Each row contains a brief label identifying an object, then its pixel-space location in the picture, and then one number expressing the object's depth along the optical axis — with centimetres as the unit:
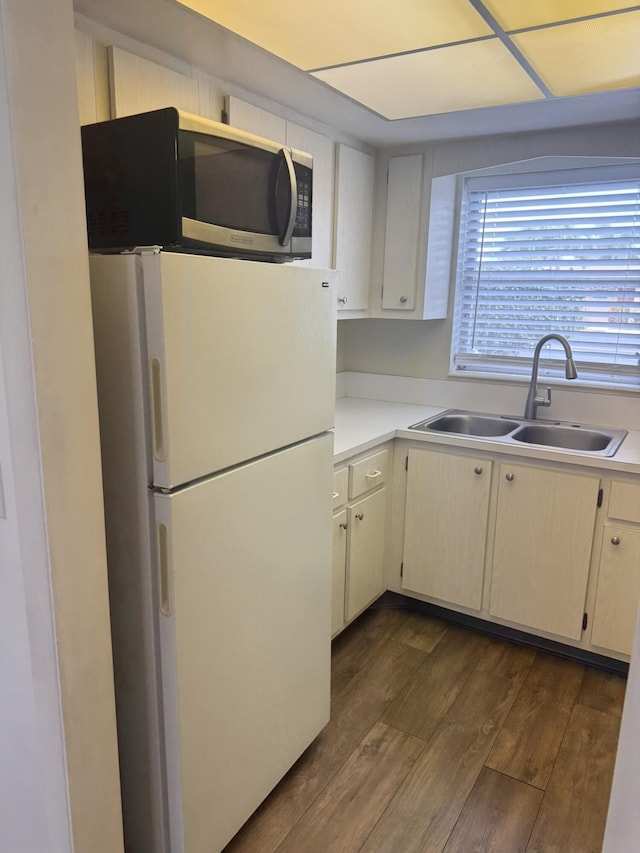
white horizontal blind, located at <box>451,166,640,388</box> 265
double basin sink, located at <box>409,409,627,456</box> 260
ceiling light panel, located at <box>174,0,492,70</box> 138
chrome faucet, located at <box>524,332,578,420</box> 254
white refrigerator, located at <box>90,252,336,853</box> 121
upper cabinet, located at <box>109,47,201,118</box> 155
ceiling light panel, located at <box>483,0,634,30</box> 132
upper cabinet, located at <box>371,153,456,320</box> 278
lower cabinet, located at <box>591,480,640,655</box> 218
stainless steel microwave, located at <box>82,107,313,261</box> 125
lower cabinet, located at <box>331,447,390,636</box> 230
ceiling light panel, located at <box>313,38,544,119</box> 167
